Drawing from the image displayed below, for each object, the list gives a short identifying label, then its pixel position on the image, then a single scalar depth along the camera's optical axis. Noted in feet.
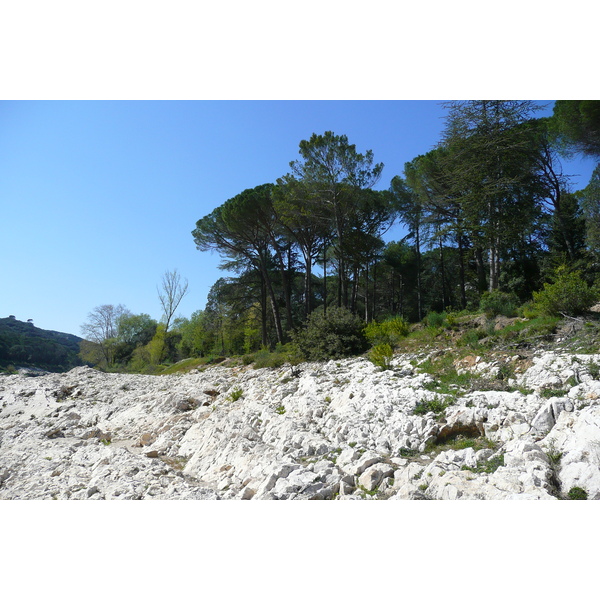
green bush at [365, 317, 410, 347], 33.50
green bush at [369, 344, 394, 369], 28.09
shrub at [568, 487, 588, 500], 10.57
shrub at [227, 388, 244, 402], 31.65
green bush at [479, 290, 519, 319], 31.99
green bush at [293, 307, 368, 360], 34.78
